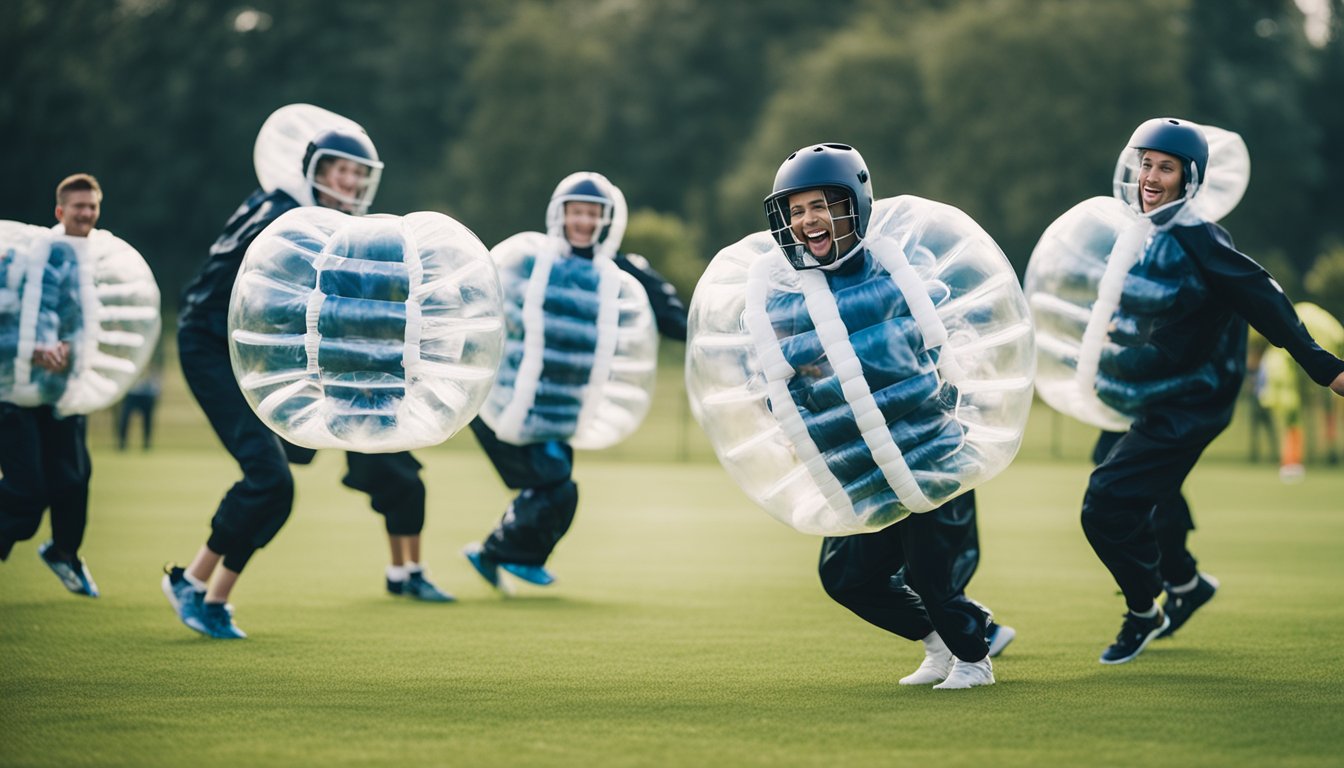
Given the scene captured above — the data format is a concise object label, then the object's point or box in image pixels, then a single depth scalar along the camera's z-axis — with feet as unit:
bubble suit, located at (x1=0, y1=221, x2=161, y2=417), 29.96
